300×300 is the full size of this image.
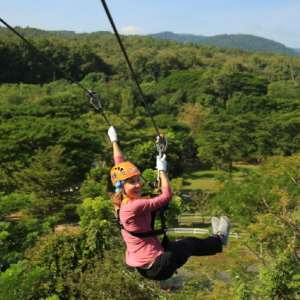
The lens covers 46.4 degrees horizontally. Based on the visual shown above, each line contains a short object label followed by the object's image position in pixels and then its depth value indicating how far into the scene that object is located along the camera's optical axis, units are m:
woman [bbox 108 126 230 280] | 3.02
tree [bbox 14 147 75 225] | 16.33
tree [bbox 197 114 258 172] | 27.06
